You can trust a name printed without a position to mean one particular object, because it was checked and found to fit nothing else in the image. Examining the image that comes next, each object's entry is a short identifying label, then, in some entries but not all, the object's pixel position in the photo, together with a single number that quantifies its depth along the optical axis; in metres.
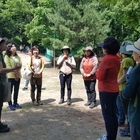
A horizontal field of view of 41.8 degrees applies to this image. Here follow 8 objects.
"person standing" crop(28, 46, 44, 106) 5.14
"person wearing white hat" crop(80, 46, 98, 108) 4.87
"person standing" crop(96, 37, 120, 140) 2.86
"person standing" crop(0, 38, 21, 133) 3.39
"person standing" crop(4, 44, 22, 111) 4.80
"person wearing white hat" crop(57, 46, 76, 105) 5.15
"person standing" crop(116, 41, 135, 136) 3.29
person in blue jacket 1.86
